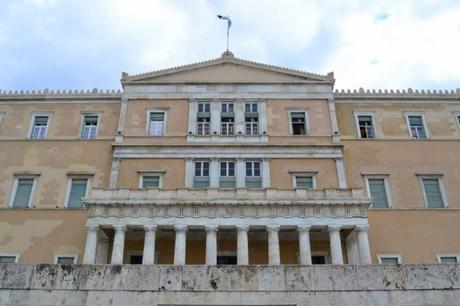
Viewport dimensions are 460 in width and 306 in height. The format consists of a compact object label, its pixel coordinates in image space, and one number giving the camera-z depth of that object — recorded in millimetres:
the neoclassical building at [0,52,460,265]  23172
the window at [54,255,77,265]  25188
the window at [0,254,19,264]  25516
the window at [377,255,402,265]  25094
